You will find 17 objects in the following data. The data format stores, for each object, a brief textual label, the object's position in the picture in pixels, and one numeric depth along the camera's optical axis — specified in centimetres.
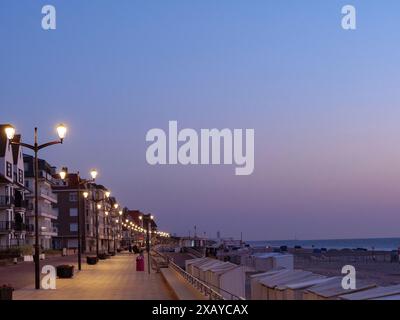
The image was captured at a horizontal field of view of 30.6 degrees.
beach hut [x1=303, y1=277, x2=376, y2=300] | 1524
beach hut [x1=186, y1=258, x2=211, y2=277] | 3481
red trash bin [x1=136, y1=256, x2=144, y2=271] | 4403
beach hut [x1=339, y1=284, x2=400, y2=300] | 1374
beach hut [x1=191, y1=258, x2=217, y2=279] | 3285
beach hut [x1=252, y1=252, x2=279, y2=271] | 5760
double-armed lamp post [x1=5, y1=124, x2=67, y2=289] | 2747
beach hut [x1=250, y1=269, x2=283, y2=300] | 2206
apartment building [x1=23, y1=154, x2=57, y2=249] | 9356
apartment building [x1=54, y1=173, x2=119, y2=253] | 12575
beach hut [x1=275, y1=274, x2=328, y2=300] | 1764
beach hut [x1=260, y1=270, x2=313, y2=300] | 1991
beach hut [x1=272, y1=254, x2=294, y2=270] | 5457
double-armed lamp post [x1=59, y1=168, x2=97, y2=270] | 3635
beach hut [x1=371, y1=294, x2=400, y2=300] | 1320
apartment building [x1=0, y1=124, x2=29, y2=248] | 7469
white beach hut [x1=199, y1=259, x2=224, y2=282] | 2962
